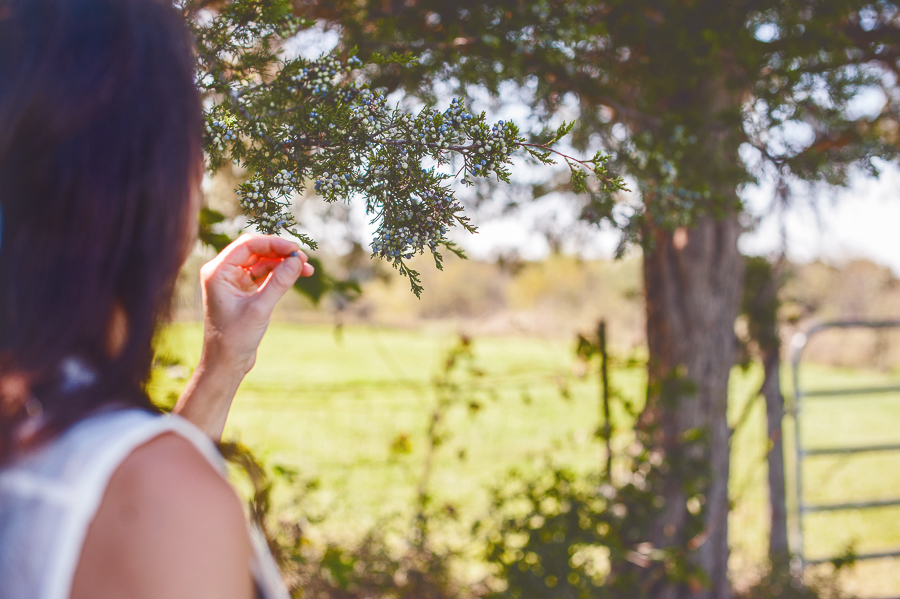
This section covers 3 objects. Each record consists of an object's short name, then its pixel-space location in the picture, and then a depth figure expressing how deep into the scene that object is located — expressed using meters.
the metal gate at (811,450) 3.55
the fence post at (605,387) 2.52
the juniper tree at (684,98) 1.80
